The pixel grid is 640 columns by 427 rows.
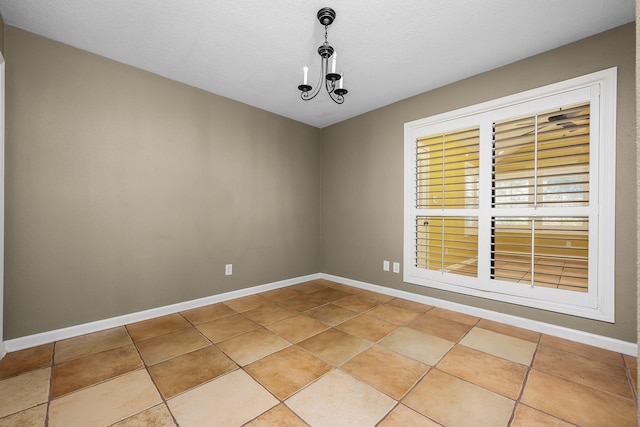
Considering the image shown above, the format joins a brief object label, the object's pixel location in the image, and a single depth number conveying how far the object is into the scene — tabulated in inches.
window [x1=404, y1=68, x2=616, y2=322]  81.4
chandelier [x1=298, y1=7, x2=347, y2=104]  69.4
